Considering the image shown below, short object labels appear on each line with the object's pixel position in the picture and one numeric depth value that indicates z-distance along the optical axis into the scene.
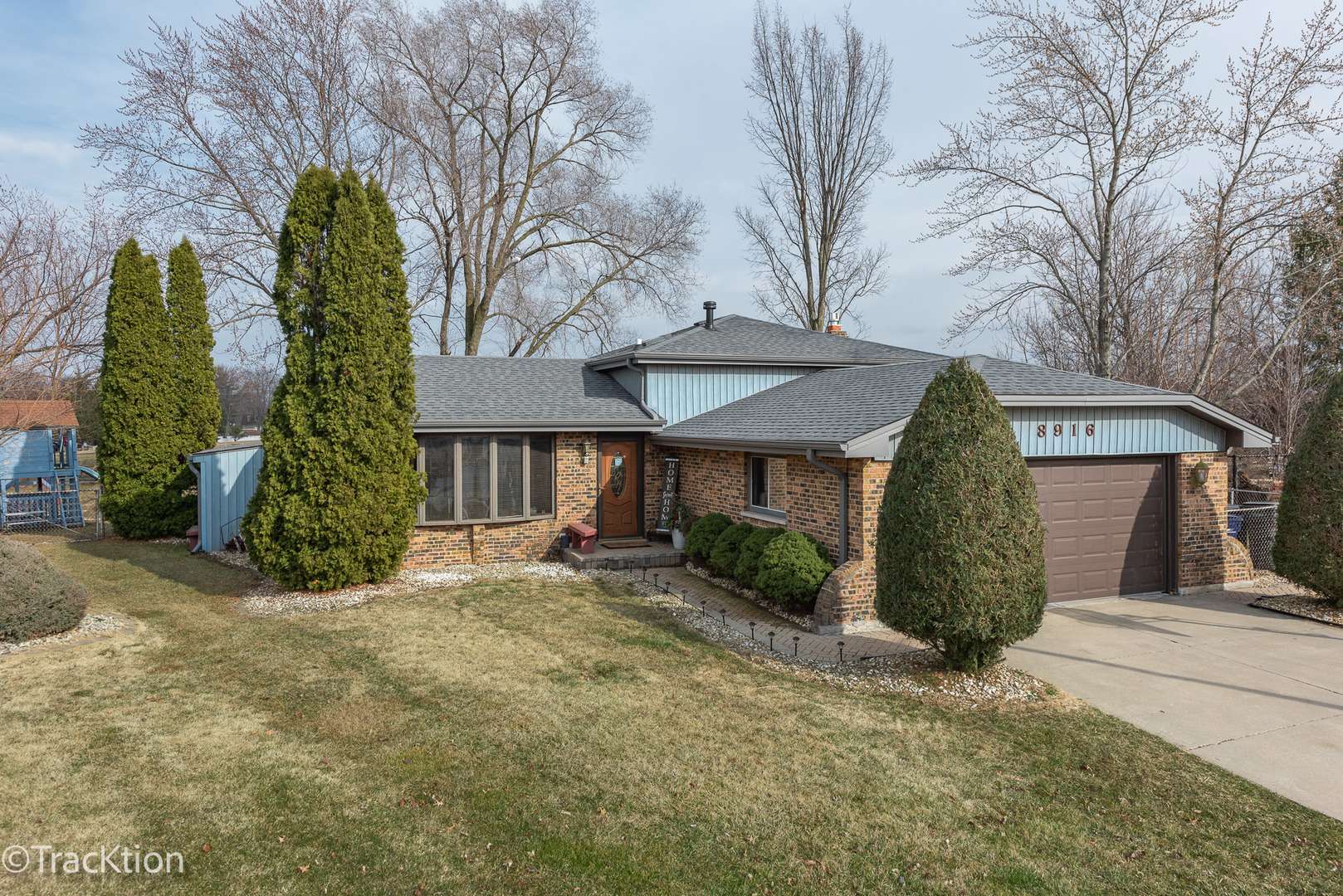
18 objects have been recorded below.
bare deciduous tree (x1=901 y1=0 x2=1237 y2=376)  15.51
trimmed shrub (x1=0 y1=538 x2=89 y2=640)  7.79
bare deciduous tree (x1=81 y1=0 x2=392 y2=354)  18.94
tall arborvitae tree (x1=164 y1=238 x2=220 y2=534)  16.33
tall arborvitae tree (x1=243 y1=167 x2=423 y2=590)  10.20
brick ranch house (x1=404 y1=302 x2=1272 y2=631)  9.64
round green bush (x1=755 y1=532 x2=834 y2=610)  9.16
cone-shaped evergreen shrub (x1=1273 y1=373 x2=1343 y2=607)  8.97
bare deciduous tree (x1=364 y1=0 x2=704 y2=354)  22.56
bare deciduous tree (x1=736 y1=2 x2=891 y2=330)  24.30
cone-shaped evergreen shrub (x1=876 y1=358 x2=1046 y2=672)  6.45
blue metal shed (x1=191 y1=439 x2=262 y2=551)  14.54
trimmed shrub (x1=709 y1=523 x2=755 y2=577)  10.91
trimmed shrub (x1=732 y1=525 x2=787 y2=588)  10.21
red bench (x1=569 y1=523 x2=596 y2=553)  12.89
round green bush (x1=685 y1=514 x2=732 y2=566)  11.91
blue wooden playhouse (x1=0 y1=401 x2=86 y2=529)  18.44
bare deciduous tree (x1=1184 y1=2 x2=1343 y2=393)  14.00
